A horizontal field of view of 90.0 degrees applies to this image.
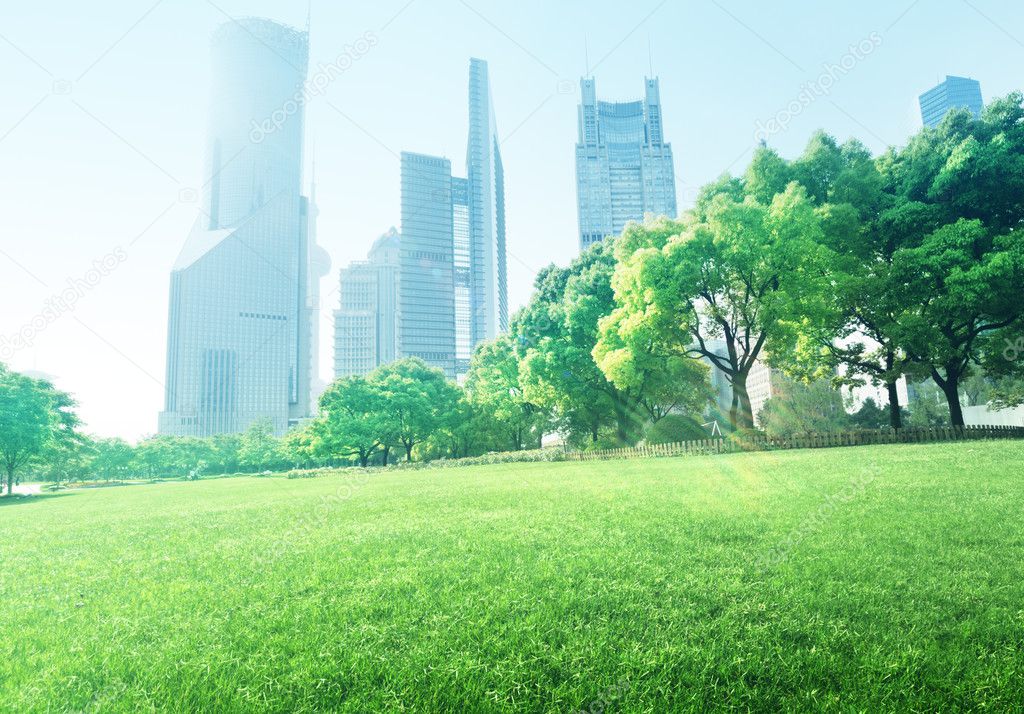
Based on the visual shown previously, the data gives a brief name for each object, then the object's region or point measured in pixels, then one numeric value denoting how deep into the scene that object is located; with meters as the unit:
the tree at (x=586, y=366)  31.39
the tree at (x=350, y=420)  44.44
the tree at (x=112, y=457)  73.38
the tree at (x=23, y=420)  28.81
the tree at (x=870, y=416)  49.25
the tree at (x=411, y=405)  44.88
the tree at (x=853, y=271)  22.48
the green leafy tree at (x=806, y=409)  56.38
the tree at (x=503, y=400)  39.78
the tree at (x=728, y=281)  22.45
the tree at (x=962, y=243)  20.06
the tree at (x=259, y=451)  81.81
